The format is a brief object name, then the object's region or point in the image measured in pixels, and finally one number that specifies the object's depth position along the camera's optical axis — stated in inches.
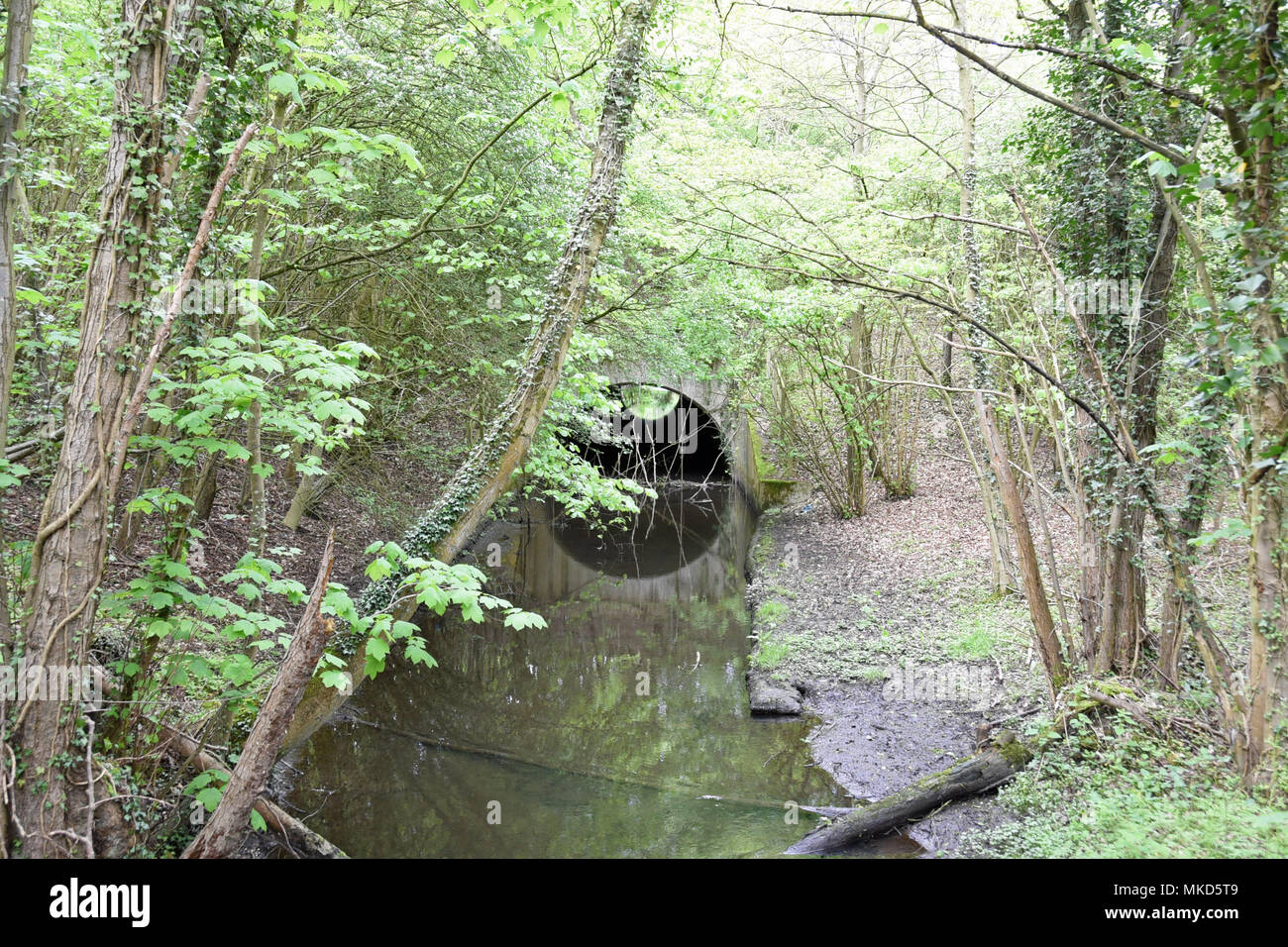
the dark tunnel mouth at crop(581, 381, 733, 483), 788.6
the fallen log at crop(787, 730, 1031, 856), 200.4
